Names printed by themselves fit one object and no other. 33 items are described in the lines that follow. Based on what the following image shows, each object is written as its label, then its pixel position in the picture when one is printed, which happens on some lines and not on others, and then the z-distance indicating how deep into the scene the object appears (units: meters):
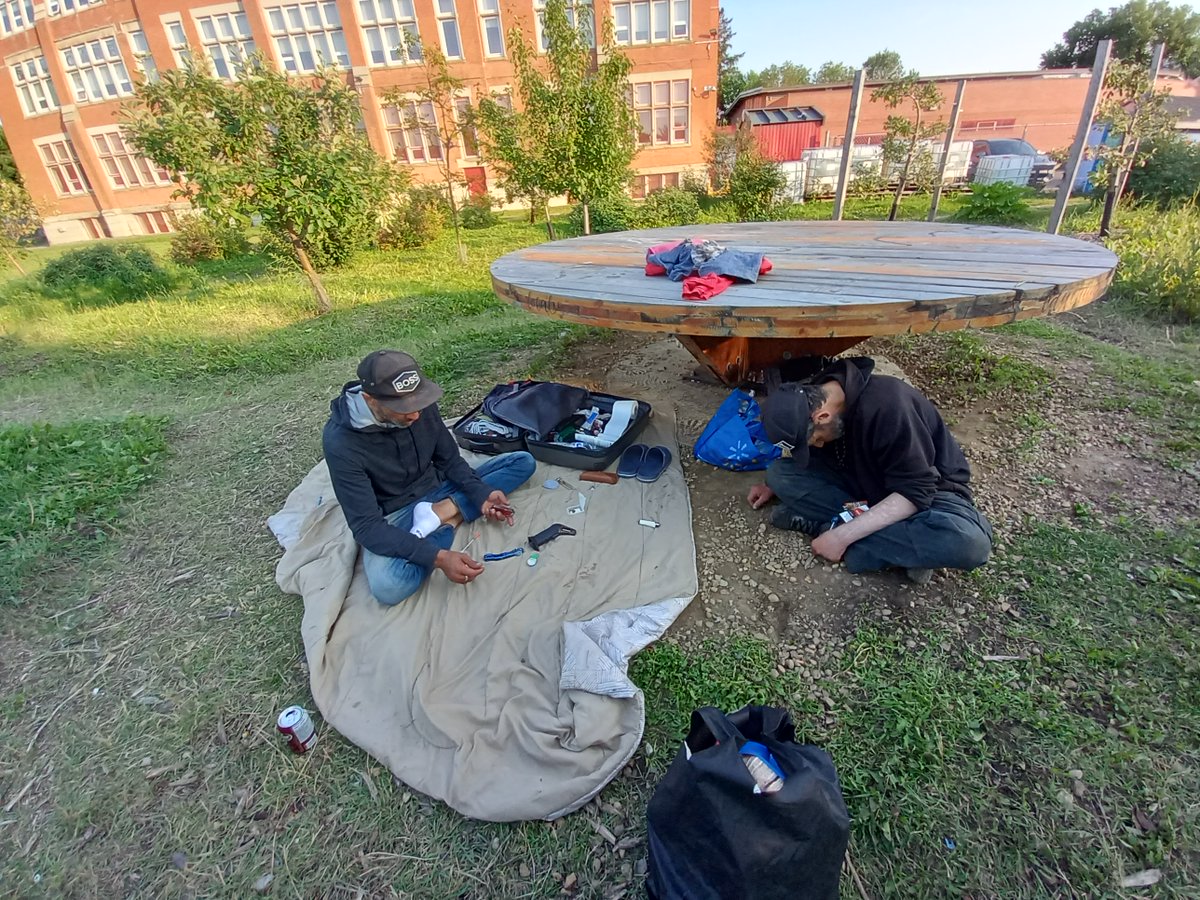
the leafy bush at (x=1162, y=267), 4.38
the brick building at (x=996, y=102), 19.70
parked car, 13.28
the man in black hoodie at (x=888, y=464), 2.00
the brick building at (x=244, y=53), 17.56
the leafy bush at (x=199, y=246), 13.45
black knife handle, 2.50
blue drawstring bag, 2.91
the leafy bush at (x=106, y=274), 9.02
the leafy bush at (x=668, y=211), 12.63
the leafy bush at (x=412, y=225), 12.50
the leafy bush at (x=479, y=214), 15.95
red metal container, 18.44
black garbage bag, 1.14
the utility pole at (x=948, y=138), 8.41
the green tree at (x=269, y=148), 5.94
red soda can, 1.75
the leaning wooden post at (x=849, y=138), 7.54
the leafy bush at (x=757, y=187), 11.70
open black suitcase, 3.04
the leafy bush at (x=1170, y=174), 7.52
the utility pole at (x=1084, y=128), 5.86
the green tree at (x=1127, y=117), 6.11
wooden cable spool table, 2.10
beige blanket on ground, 1.65
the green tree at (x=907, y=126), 9.60
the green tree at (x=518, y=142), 9.05
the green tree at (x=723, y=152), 15.46
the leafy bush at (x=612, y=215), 12.09
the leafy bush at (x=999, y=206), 8.77
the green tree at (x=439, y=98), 10.32
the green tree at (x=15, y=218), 10.29
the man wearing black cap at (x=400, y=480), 2.10
